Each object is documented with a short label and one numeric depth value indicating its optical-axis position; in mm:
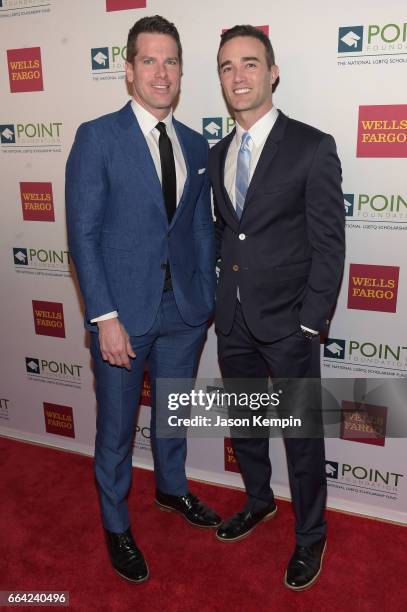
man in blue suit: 2195
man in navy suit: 2180
